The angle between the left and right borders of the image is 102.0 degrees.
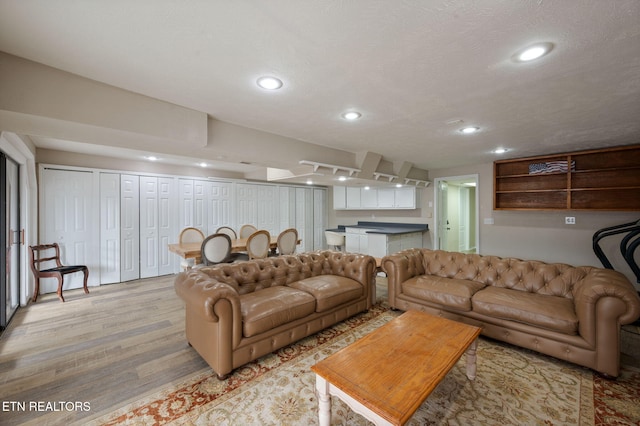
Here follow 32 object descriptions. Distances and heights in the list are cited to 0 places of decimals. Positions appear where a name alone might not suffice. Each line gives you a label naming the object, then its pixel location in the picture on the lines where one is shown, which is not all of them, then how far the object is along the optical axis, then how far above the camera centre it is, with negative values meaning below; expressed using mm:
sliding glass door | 2861 -297
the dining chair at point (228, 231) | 5350 -367
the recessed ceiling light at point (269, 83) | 1837 +952
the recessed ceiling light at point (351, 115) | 2512 +965
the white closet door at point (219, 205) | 5855 +194
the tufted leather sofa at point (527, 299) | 2010 -856
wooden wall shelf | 3844 +491
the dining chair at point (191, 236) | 4781 -421
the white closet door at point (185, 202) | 5434 +250
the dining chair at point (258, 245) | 4121 -514
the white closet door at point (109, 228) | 4535 -243
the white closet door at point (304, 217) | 7531 -125
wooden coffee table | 1283 -920
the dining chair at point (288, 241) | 4508 -508
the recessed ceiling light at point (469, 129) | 2959 +955
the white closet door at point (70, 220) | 4062 -95
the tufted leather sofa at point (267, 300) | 2037 -841
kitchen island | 5273 -566
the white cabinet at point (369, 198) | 6637 +376
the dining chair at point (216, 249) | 3693 -520
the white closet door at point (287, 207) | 7133 +164
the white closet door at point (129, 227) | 4734 -246
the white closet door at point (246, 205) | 6312 +207
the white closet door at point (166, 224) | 5176 -205
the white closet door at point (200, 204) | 5623 +210
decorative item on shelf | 4215 +735
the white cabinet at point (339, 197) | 7285 +435
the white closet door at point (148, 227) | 4957 -252
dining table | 3805 -550
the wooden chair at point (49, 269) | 3691 -795
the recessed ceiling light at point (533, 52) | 1456 +929
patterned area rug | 1657 -1319
